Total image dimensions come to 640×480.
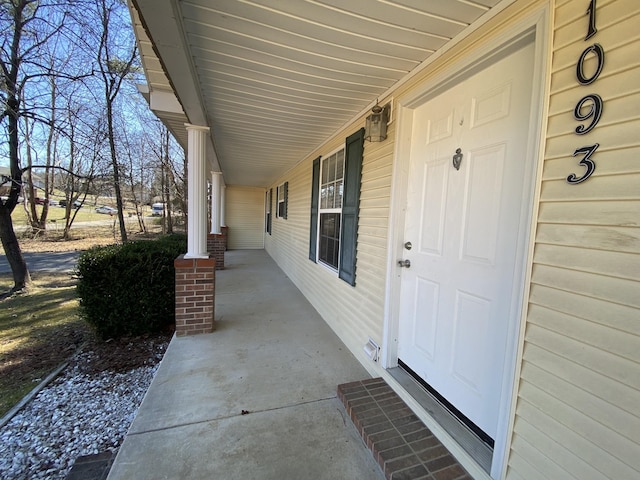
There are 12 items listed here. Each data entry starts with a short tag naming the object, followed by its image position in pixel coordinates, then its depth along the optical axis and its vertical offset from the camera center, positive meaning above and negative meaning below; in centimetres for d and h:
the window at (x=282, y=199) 679 +27
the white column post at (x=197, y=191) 310 +18
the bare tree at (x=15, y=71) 514 +256
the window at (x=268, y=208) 959 +4
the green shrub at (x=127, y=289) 335 -106
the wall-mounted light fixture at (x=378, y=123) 225 +74
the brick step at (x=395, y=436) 143 -133
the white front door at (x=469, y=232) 137 -9
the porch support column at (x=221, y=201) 764 +18
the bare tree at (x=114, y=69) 766 +405
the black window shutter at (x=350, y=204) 274 +8
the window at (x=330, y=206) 339 +7
